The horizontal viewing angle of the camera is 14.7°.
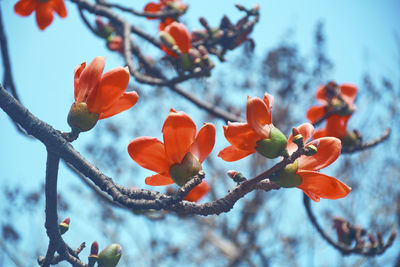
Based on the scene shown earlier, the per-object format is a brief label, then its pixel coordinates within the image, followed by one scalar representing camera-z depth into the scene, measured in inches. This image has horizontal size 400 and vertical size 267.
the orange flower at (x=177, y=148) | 70.8
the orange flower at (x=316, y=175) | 70.6
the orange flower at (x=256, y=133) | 70.3
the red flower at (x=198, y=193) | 76.6
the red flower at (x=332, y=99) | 93.3
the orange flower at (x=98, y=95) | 71.5
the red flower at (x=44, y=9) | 101.5
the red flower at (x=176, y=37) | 85.1
